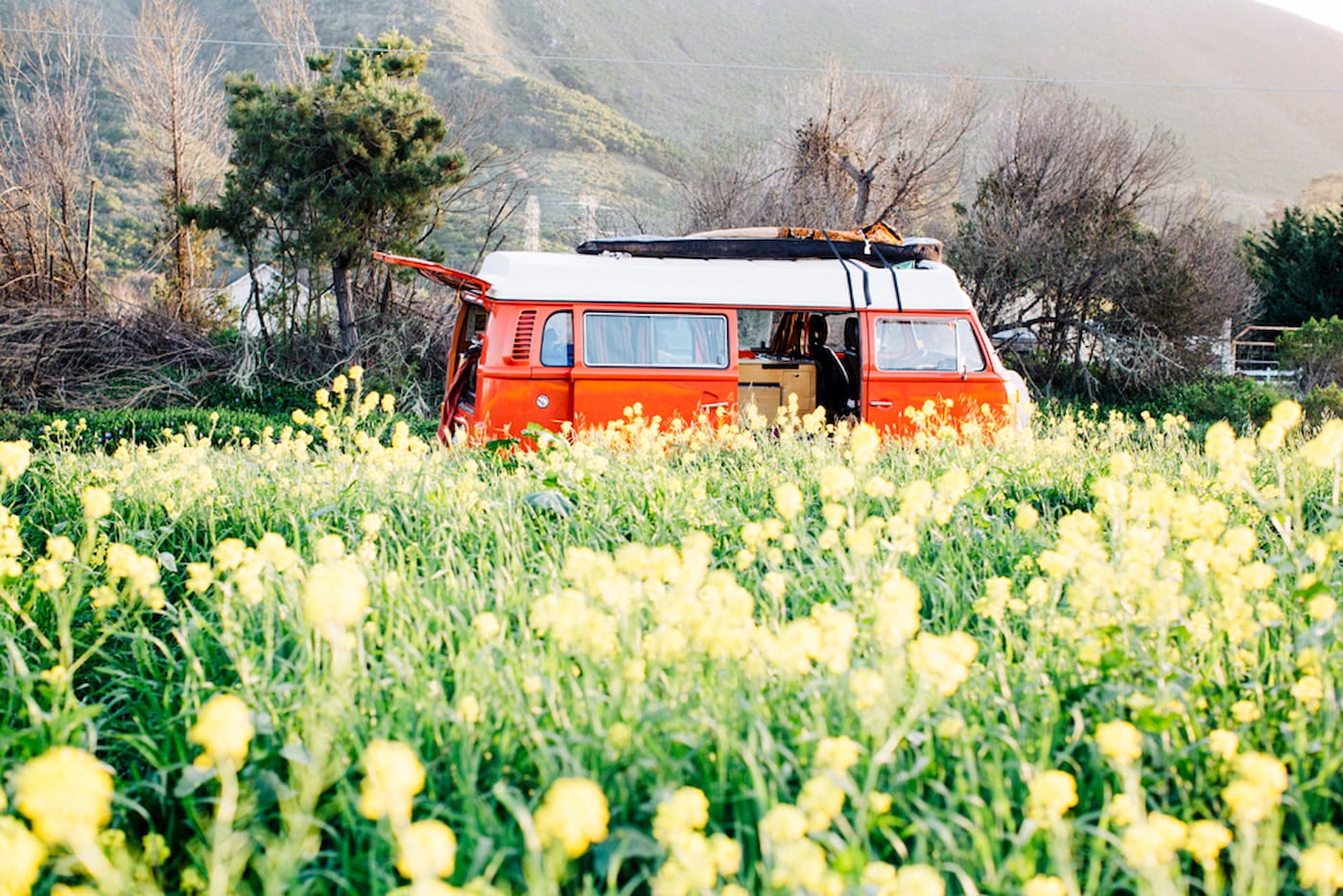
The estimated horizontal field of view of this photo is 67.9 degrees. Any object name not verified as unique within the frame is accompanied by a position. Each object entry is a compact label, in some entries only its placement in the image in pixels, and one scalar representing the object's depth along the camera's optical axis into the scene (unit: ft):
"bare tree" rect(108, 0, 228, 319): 61.46
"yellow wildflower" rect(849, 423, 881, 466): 11.41
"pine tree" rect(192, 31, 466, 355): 53.57
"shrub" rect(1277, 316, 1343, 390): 59.93
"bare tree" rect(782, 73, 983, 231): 78.48
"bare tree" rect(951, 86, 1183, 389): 62.49
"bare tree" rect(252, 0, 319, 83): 70.95
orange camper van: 26.08
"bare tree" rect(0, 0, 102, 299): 53.83
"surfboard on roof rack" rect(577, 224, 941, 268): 30.09
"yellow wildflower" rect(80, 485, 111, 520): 9.59
